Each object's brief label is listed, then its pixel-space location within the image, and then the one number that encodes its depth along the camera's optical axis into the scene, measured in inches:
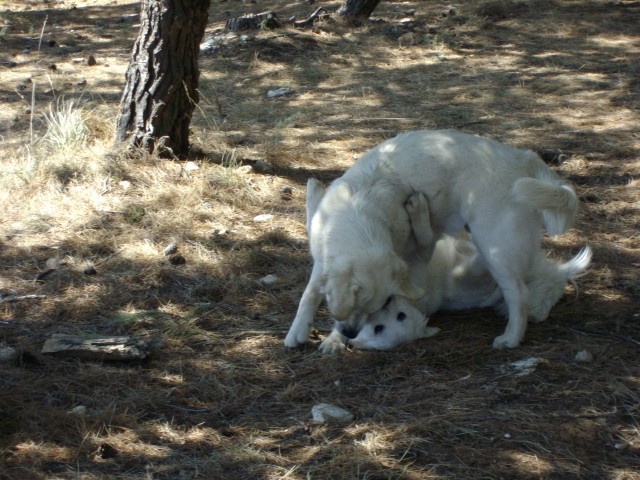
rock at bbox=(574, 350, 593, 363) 175.6
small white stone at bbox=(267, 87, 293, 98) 376.8
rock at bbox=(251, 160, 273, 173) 293.4
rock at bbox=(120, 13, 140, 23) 528.4
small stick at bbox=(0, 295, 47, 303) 209.3
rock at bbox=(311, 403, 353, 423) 157.8
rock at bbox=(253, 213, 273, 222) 258.8
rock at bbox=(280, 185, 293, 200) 275.6
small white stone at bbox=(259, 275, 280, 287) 222.4
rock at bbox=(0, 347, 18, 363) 178.7
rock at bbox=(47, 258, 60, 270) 227.3
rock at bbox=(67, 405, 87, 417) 158.3
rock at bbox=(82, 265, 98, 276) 223.8
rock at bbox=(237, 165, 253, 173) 283.2
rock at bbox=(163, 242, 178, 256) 235.0
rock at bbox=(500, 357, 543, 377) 172.2
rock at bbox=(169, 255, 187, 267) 230.2
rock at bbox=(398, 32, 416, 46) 439.5
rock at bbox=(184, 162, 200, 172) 282.4
